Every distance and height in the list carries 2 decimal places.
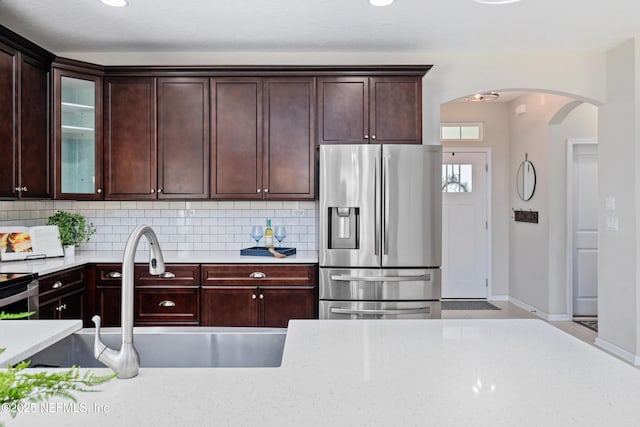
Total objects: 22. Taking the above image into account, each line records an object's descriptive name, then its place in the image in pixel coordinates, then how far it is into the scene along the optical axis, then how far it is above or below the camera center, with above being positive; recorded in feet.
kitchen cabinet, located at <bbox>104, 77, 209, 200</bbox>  12.30 +1.96
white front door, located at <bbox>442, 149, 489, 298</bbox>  20.31 -0.56
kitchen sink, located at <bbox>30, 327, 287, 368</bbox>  5.13 -1.46
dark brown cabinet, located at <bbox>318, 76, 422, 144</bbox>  12.25 +2.68
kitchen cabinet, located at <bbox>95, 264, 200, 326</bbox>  11.48 -1.99
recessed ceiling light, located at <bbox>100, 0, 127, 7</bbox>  9.86 +4.41
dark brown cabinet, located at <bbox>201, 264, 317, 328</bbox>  11.49 -2.01
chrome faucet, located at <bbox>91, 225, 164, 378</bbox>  3.40 -0.89
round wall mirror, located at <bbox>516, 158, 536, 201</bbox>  18.25 +1.30
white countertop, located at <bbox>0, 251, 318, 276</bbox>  10.11 -1.12
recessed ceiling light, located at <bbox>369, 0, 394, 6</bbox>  9.80 +4.38
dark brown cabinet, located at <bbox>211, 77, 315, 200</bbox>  12.34 +2.01
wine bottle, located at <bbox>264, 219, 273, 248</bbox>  13.03 -0.63
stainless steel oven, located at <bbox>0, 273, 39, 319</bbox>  8.41 -1.47
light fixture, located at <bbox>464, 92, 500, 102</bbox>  17.87 +4.42
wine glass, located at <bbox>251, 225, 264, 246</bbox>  12.88 -0.54
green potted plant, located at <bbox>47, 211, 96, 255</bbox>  12.07 -0.37
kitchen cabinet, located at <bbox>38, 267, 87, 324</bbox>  9.75 -1.78
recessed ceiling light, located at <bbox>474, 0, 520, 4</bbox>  8.28 +3.70
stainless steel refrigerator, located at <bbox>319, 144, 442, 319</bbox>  11.21 -0.40
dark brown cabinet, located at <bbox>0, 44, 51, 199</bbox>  10.14 +1.97
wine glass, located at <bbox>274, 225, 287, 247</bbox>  13.14 -0.58
